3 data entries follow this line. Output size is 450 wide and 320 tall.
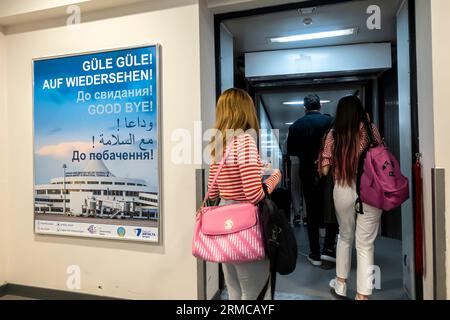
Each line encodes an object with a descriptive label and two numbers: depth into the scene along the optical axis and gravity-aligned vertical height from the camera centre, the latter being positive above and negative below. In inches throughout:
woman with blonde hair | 53.8 -1.4
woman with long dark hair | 75.6 -9.5
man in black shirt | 111.7 -4.0
